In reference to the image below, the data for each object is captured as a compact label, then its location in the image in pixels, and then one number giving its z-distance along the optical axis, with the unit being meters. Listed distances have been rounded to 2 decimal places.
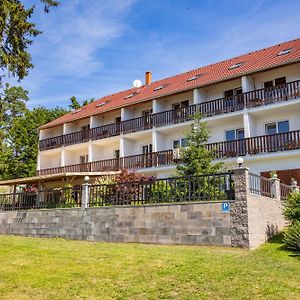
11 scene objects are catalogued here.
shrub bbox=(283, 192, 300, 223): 9.79
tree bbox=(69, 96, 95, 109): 37.52
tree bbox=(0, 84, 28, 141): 34.39
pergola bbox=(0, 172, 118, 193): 17.80
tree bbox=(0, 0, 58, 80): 11.30
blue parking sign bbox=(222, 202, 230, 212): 9.45
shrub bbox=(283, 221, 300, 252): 8.48
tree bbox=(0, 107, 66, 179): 34.44
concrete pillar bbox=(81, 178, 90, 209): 12.46
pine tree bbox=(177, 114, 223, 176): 13.05
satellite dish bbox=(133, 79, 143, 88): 27.09
